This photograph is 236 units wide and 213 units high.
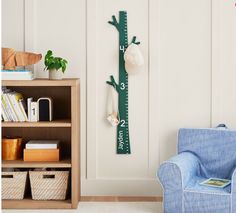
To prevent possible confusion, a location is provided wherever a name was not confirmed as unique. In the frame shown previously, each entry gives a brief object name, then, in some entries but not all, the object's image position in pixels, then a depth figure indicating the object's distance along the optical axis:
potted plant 3.75
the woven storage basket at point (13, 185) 3.81
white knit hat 3.90
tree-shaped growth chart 4.02
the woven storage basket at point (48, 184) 3.80
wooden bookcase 3.70
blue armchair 3.25
